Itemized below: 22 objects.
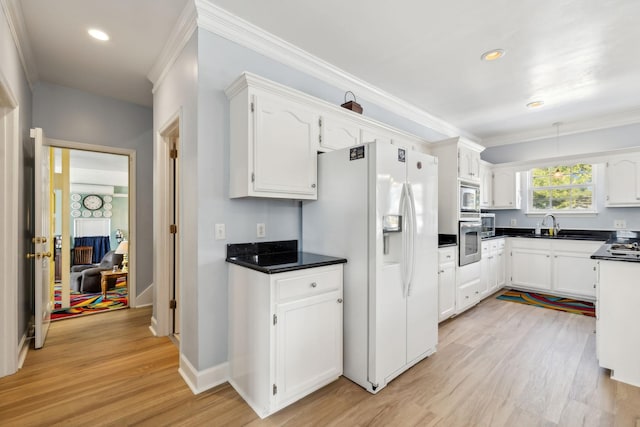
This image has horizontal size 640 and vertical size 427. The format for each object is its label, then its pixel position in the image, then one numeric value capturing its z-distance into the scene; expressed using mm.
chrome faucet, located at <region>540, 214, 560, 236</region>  4756
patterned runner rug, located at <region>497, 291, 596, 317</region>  3801
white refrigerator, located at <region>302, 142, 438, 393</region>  2072
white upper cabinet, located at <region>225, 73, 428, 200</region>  2068
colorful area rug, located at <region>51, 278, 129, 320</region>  3773
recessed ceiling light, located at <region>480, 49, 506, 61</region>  2686
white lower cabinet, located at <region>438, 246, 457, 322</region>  3291
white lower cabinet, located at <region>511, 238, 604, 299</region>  4137
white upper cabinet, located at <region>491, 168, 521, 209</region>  5098
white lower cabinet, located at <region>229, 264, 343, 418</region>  1804
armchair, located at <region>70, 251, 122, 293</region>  4809
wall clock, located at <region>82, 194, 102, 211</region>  8438
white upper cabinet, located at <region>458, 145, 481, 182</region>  3795
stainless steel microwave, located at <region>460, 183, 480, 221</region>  3797
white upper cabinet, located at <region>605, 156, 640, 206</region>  3998
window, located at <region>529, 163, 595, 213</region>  4668
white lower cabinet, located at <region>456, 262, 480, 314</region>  3609
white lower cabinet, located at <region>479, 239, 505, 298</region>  4199
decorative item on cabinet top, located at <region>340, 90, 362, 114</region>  2779
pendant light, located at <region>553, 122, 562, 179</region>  4840
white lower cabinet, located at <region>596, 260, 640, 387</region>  2166
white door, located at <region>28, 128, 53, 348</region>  2623
